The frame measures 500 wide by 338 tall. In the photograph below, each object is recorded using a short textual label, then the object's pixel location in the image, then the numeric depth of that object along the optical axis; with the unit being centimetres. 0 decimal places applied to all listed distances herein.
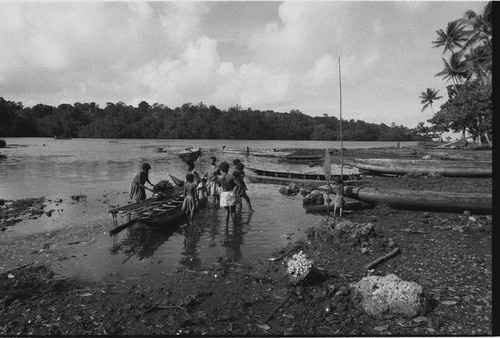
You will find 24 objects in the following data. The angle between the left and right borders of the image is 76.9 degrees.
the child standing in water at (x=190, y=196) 1119
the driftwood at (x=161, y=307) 586
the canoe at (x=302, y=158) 4120
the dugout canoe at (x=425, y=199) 1020
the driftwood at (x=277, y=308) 545
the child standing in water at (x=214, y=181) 1448
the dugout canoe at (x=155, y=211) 1011
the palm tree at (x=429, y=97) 6525
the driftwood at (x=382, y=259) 714
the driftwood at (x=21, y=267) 776
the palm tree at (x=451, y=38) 4408
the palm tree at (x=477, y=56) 3400
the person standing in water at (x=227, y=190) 1075
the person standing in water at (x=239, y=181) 1146
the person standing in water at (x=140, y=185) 1127
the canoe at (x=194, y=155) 3133
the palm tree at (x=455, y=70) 4350
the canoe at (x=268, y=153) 4671
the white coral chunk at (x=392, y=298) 512
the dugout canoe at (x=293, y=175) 2086
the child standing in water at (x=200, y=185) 1362
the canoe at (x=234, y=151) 5231
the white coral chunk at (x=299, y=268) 638
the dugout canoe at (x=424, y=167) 1728
